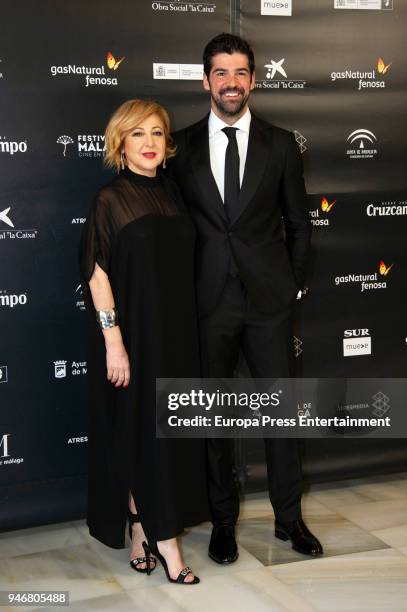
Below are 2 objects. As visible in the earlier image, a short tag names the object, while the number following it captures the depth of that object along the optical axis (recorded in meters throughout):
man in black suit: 3.08
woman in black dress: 2.83
